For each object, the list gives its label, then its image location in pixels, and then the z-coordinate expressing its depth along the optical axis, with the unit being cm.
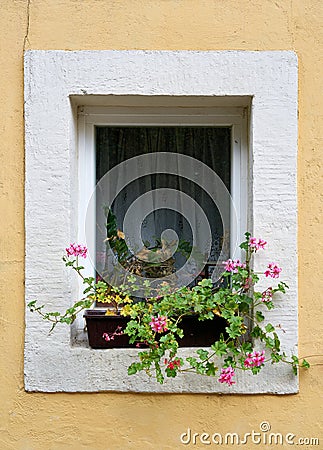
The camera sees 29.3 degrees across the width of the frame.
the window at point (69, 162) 248
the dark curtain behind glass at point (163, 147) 275
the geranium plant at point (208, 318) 233
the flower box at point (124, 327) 247
